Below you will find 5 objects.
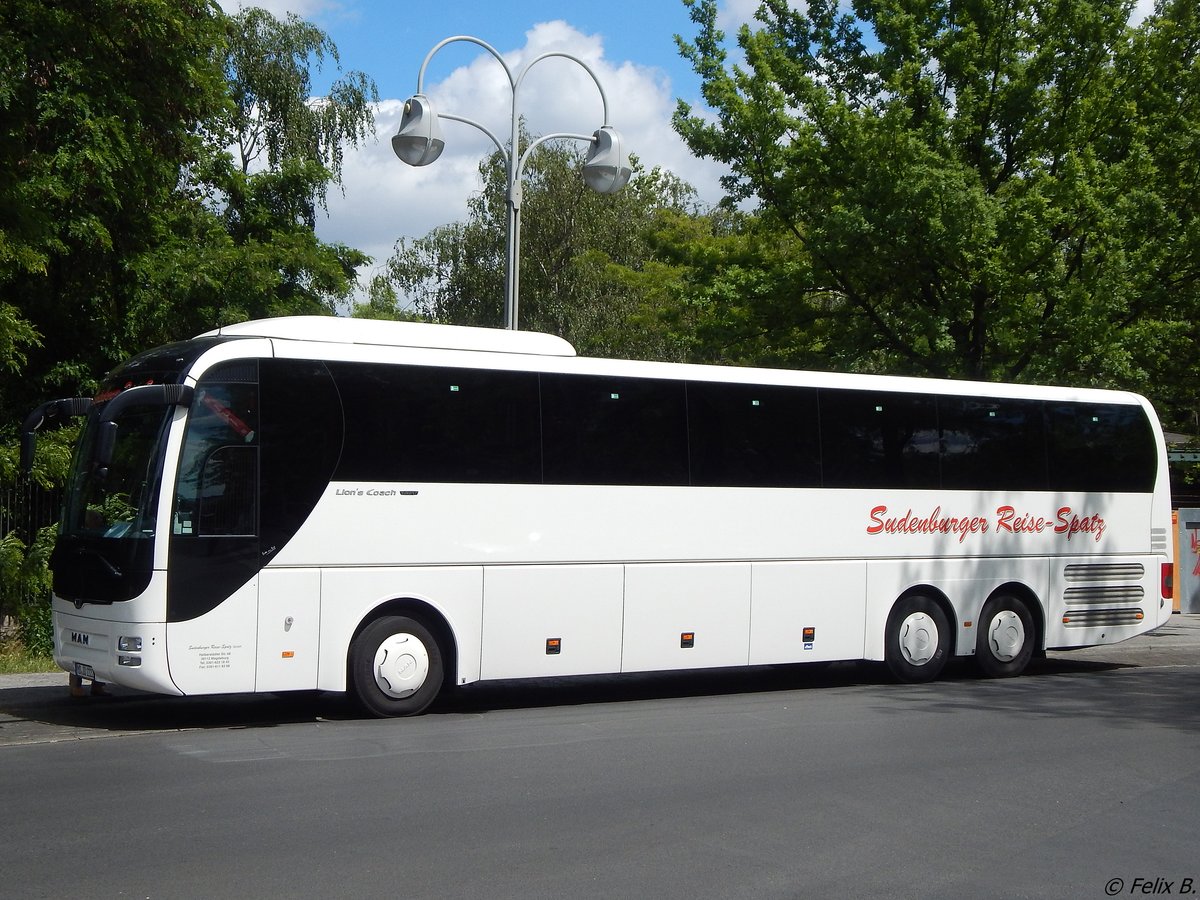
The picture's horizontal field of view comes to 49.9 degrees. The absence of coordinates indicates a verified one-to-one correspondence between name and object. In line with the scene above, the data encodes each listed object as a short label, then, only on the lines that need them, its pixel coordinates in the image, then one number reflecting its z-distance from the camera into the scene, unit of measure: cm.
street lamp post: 1630
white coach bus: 1091
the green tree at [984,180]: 2084
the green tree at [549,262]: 4328
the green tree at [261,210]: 1998
